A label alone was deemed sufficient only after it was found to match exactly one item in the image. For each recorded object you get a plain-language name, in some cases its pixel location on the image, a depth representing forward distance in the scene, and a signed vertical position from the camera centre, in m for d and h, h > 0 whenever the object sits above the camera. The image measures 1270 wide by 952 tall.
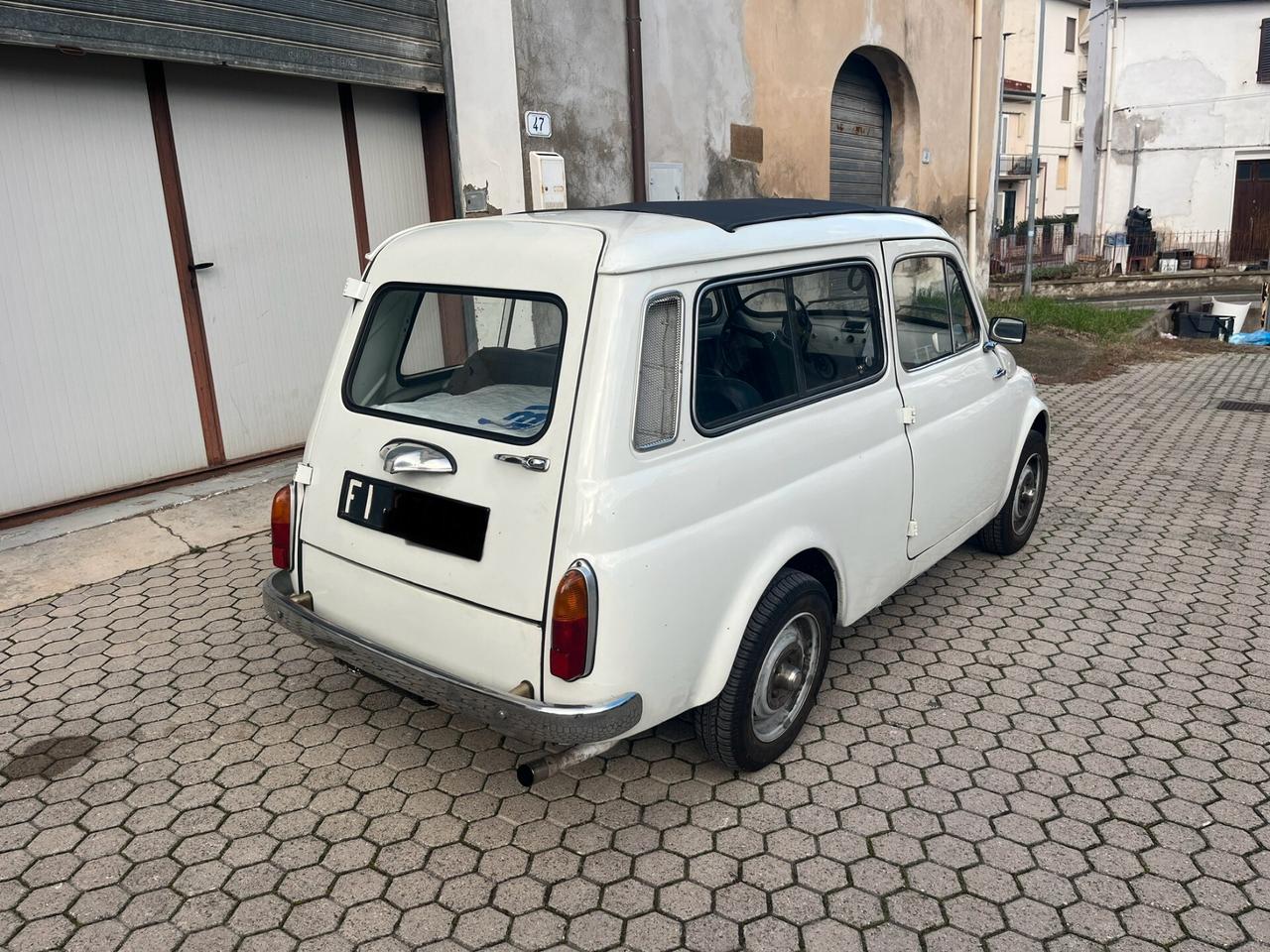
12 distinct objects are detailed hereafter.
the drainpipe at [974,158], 15.49 +0.93
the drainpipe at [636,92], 9.21 +1.29
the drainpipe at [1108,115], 31.45 +3.06
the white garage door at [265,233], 6.57 +0.11
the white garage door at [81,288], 5.72 -0.17
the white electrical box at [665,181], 9.79 +0.49
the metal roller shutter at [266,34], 5.51 +1.34
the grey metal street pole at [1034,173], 18.84 +0.80
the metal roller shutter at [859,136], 13.17 +1.16
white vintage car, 2.96 -0.76
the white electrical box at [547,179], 8.30 +0.47
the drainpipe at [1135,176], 32.41 +1.10
